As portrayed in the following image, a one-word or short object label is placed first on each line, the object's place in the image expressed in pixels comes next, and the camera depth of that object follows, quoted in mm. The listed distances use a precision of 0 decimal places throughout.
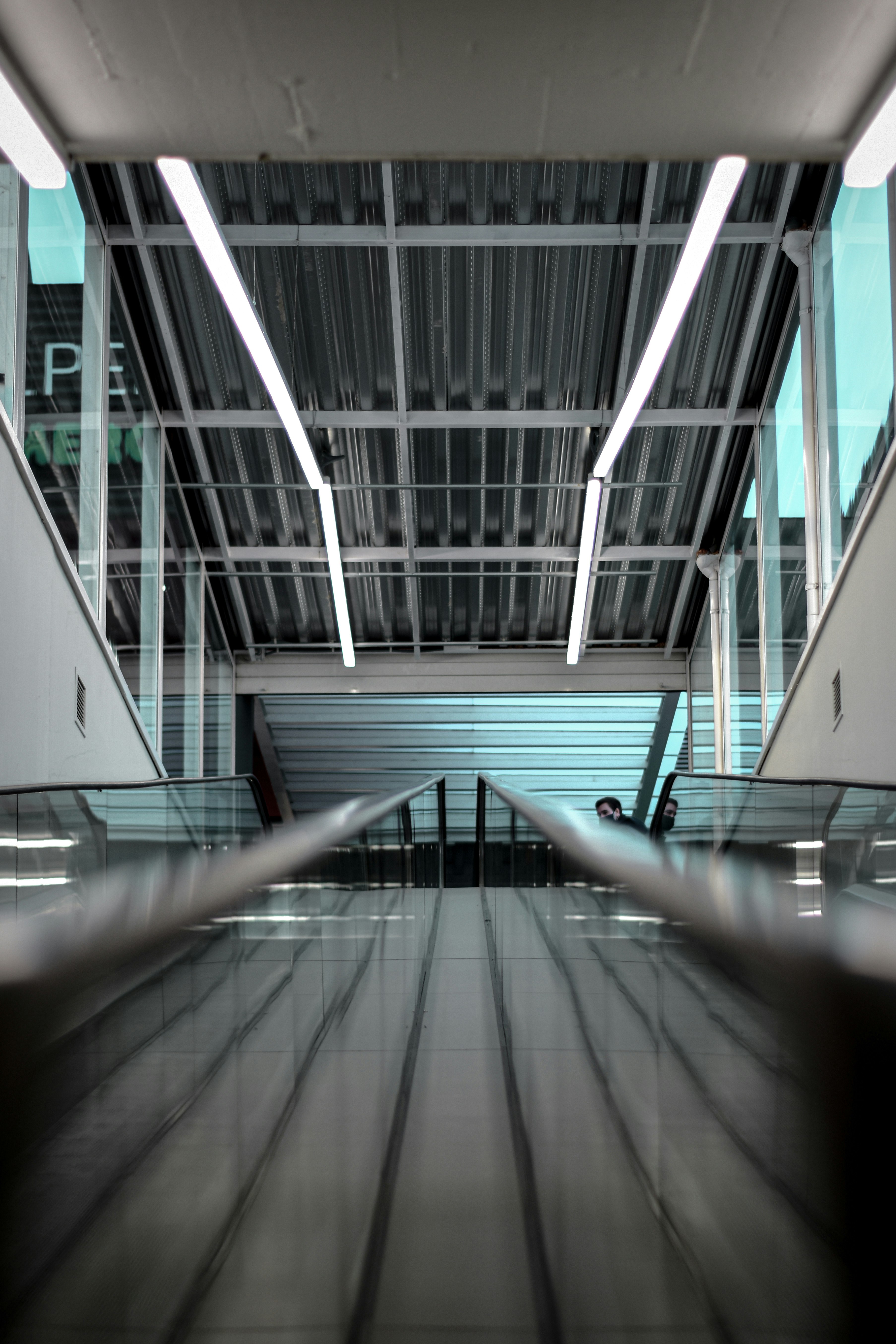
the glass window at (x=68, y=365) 7699
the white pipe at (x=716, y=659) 12664
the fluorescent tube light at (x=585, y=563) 10570
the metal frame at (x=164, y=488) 10352
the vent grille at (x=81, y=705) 8477
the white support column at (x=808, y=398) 9102
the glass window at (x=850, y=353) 7434
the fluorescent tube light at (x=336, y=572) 10945
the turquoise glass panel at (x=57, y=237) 7723
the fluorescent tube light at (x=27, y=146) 3812
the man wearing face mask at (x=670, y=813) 7992
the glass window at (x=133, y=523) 10039
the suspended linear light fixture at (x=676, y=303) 5914
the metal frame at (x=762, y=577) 10867
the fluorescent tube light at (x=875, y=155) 3865
